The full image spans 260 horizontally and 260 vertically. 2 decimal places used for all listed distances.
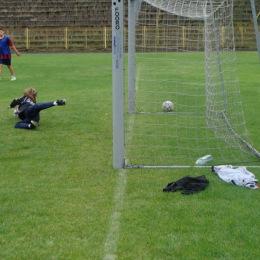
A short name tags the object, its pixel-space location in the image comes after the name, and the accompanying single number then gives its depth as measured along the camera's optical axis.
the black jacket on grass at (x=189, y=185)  7.79
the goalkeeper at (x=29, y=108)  12.61
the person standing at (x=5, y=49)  24.45
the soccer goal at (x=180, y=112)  9.20
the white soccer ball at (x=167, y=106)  15.54
